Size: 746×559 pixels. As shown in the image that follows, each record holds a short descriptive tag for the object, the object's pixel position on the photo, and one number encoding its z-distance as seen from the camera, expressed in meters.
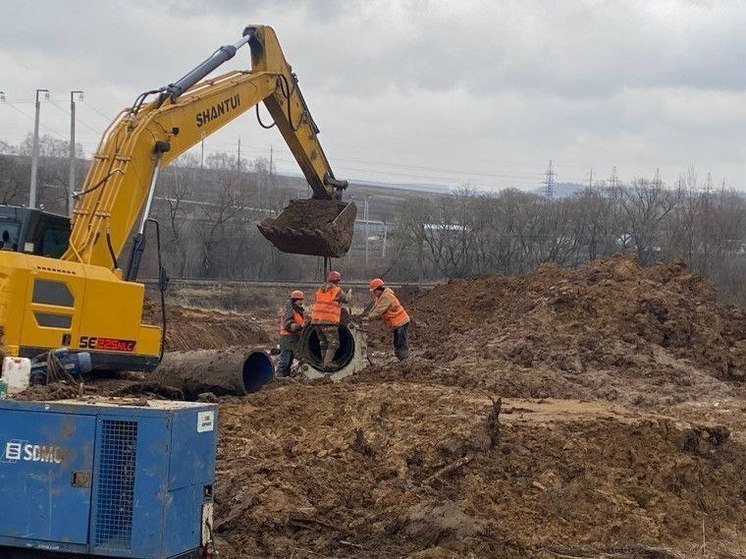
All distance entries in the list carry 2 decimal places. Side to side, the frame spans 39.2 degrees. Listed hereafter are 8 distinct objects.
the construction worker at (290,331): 15.42
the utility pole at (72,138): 38.48
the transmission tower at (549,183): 87.65
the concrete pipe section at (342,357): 14.66
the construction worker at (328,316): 14.69
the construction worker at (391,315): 15.23
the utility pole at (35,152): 35.94
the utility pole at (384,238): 54.01
